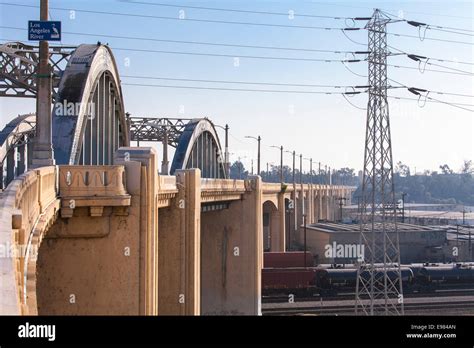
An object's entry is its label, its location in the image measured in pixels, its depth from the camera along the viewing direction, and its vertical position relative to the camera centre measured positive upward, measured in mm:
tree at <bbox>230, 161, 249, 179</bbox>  176412 +5139
